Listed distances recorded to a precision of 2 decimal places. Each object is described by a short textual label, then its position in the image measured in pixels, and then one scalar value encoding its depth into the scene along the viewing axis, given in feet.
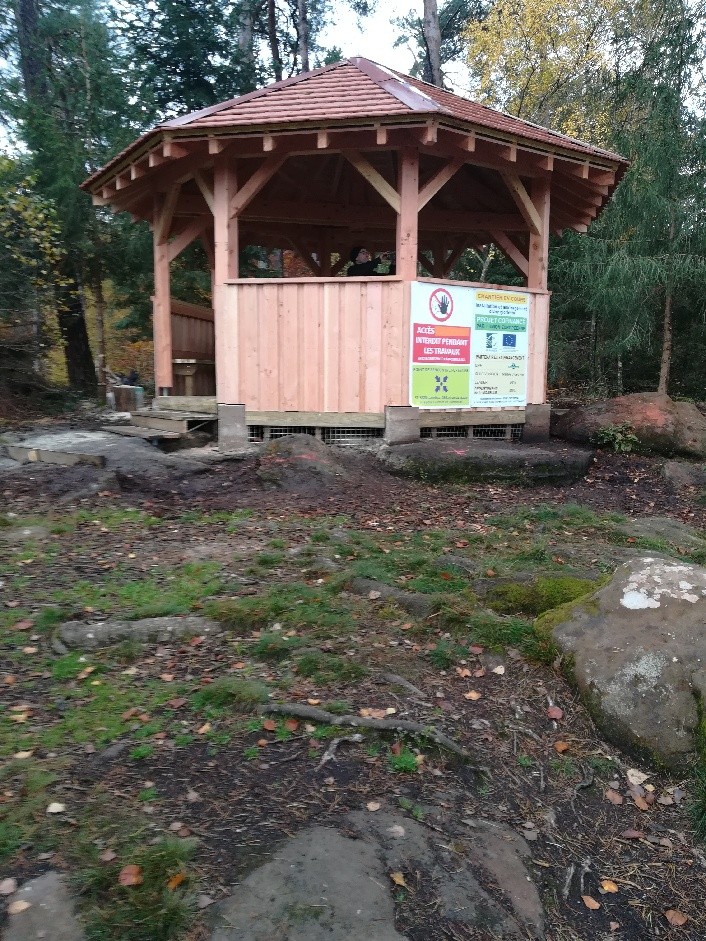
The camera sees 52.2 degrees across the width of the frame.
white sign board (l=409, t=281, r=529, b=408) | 30.22
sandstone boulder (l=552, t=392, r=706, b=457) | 32.86
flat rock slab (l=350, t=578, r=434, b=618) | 15.23
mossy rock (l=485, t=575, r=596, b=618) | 15.16
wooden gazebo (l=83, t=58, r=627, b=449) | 28.50
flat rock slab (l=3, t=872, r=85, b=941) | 7.26
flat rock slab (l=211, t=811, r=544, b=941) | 7.64
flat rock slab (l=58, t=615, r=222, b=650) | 13.70
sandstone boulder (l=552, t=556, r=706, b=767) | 11.24
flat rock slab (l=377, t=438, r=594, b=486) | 28.58
